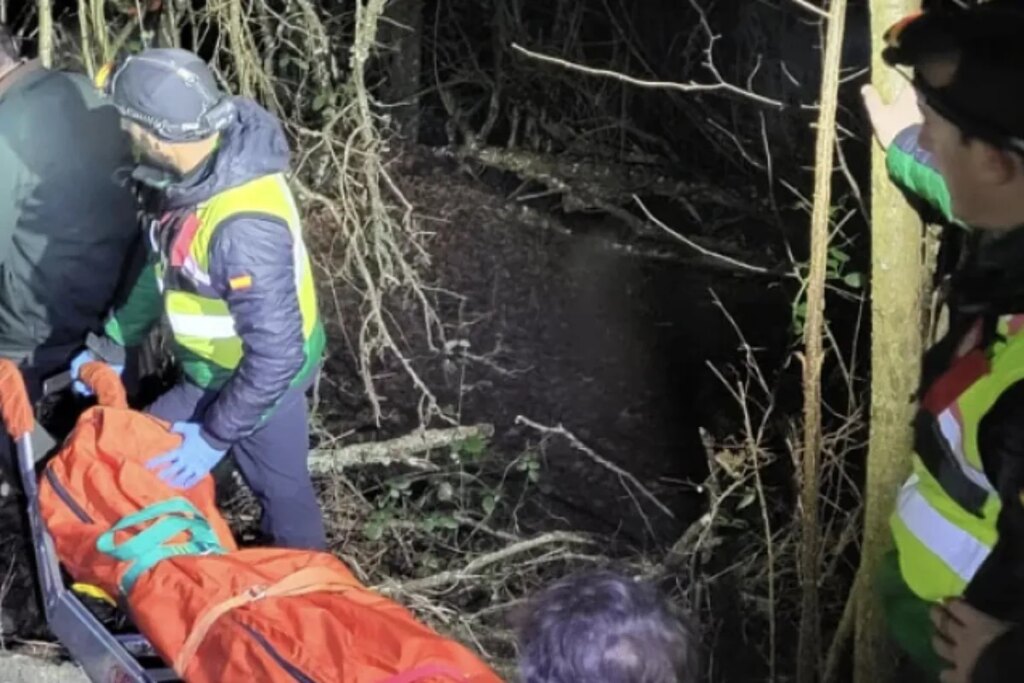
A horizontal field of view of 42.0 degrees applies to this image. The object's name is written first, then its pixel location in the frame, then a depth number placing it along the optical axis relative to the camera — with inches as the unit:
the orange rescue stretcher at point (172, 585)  90.7
